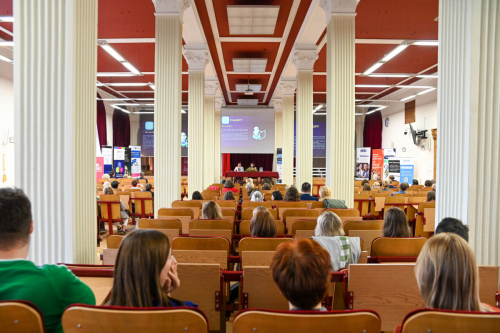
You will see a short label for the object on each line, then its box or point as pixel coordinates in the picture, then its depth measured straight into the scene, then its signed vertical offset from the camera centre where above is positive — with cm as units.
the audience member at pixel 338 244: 278 -70
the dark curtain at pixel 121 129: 2233 +188
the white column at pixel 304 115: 1118 +143
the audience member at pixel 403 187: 807 -67
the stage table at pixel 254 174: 1728 -84
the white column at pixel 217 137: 1926 +112
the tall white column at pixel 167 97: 680 +119
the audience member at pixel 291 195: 632 -68
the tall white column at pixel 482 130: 271 +23
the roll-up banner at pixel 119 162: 1923 -31
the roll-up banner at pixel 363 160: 2107 -14
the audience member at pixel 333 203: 550 -72
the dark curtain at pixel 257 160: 2877 -21
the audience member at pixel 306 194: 679 -72
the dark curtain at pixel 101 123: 1972 +193
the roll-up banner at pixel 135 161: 2031 -26
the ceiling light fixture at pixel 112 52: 1059 +338
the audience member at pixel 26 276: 138 -49
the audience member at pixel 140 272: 136 -46
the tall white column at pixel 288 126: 1480 +140
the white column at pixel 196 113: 1046 +138
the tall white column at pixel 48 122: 257 +26
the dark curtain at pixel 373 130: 2336 +194
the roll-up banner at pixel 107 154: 1838 +10
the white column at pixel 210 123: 1462 +156
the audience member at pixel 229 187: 977 -86
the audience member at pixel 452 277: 141 -49
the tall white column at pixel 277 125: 2028 +195
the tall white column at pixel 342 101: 672 +112
